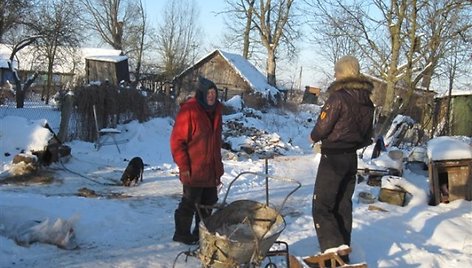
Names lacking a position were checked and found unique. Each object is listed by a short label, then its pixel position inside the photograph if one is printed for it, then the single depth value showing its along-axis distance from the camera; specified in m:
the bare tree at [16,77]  21.62
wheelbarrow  3.80
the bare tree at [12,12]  23.14
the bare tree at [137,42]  53.56
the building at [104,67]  41.94
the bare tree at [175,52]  50.22
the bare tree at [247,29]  42.28
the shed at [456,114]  19.67
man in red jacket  5.39
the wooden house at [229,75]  39.44
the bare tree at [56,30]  28.02
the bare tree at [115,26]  53.56
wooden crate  8.26
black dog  9.71
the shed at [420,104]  20.61
